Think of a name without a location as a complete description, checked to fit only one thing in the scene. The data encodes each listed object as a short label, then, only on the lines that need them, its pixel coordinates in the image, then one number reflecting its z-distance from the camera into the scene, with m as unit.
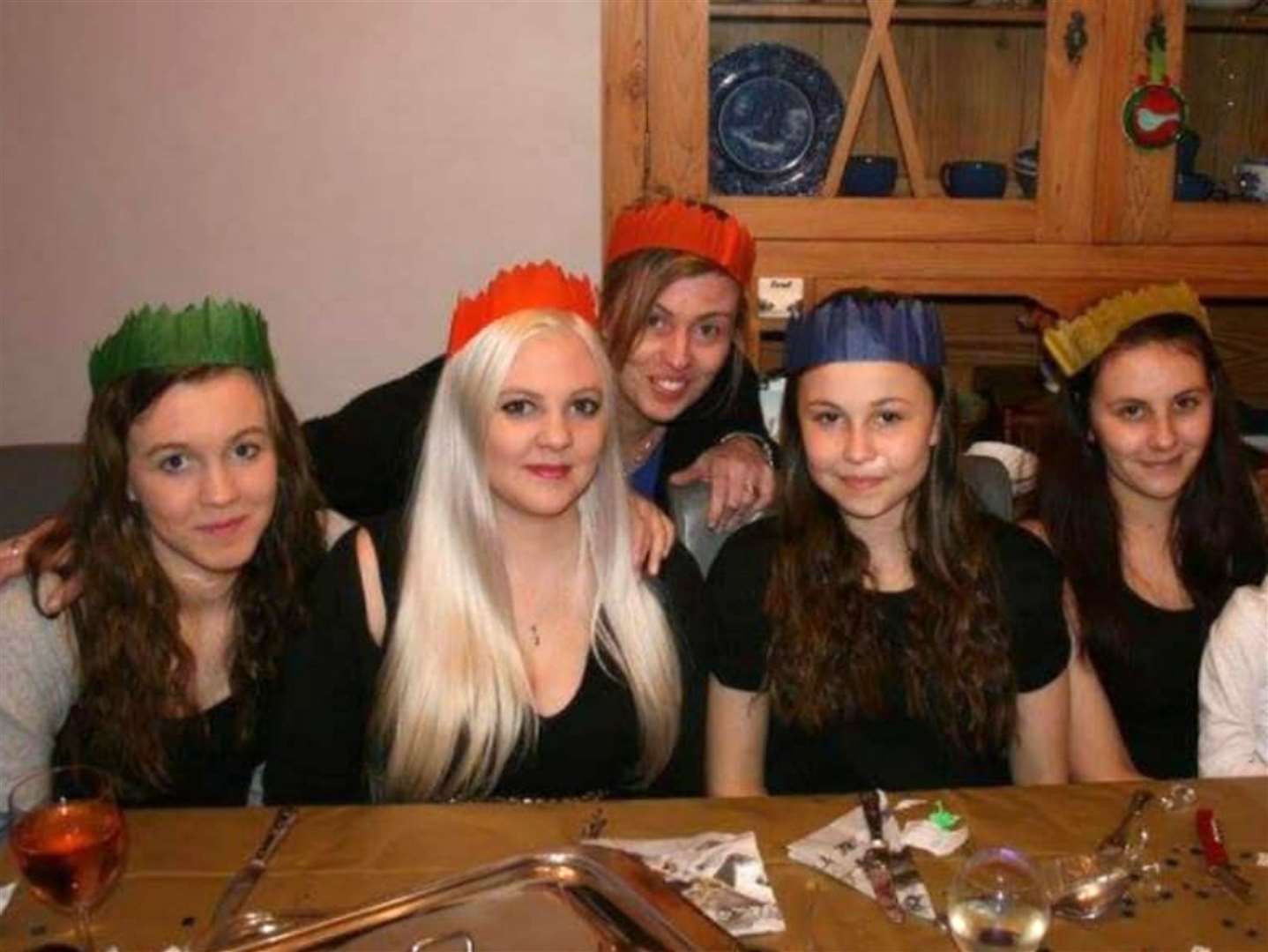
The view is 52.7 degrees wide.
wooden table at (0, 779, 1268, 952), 1.01
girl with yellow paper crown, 1.69
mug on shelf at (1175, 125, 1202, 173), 2.41
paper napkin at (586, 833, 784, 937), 1.02
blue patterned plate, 2.41
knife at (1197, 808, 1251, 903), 1.06
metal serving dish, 0.77
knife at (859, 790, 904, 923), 1.04
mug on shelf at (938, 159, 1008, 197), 2.43
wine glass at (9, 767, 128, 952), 0.97
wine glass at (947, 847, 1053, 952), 0.95
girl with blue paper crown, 1.53
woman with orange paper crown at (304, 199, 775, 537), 1.86
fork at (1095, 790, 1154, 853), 1.12
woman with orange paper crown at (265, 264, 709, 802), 1.45
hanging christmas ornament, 2.34
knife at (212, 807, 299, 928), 1.03
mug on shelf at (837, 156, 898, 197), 2.42
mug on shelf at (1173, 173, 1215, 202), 2.43
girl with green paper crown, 1.43
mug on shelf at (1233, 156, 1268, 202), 2.46
